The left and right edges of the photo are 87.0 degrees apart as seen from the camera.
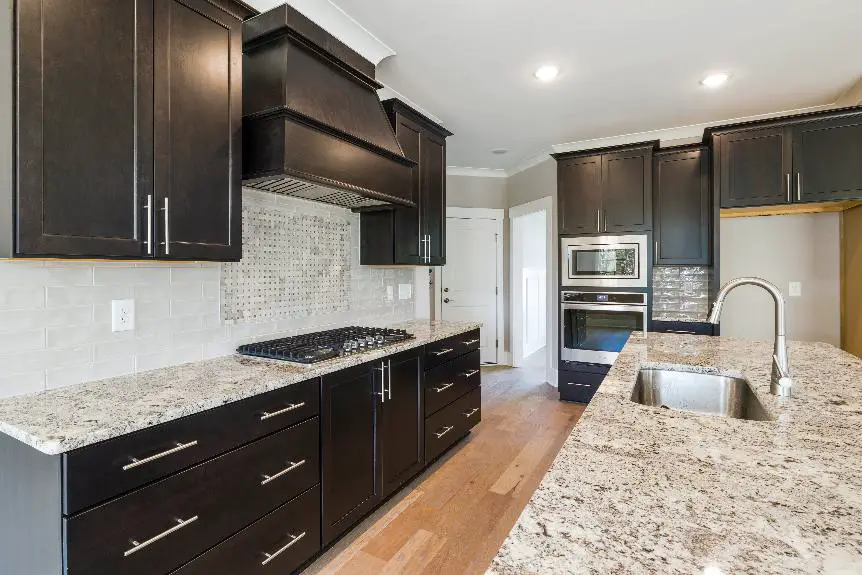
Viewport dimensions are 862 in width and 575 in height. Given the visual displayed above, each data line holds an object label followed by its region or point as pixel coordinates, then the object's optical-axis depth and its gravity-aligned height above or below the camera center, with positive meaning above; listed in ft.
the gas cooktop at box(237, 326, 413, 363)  6.82 -0.92
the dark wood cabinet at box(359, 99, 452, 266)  10.25 +1.74
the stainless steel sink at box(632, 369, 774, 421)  5.48 -1.33
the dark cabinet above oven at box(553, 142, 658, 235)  13.41 +2.98
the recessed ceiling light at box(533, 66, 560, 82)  9.75 +4.70
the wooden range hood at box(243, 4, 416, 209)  6.47 +2.72
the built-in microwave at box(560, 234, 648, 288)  13.39 +0.80
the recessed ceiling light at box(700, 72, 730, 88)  10.12 +4.69
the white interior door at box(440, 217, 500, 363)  19.24 +0.67
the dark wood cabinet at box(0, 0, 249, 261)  4.20 +1.75
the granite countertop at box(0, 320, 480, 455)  3.96 -1.15
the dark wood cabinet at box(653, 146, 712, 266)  12.85 +2.29
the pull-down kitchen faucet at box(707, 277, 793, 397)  4.49 -0.58
